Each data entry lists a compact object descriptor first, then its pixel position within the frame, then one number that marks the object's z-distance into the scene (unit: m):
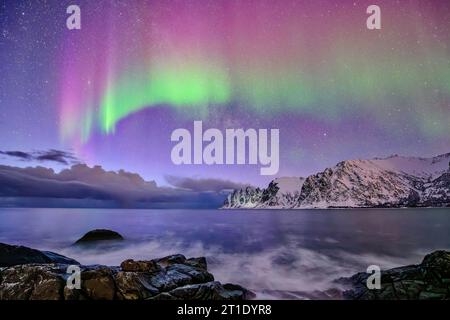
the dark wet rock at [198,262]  8.02
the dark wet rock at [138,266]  6.92
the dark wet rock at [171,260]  7.84
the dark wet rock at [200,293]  6.56
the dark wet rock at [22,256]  7.66
